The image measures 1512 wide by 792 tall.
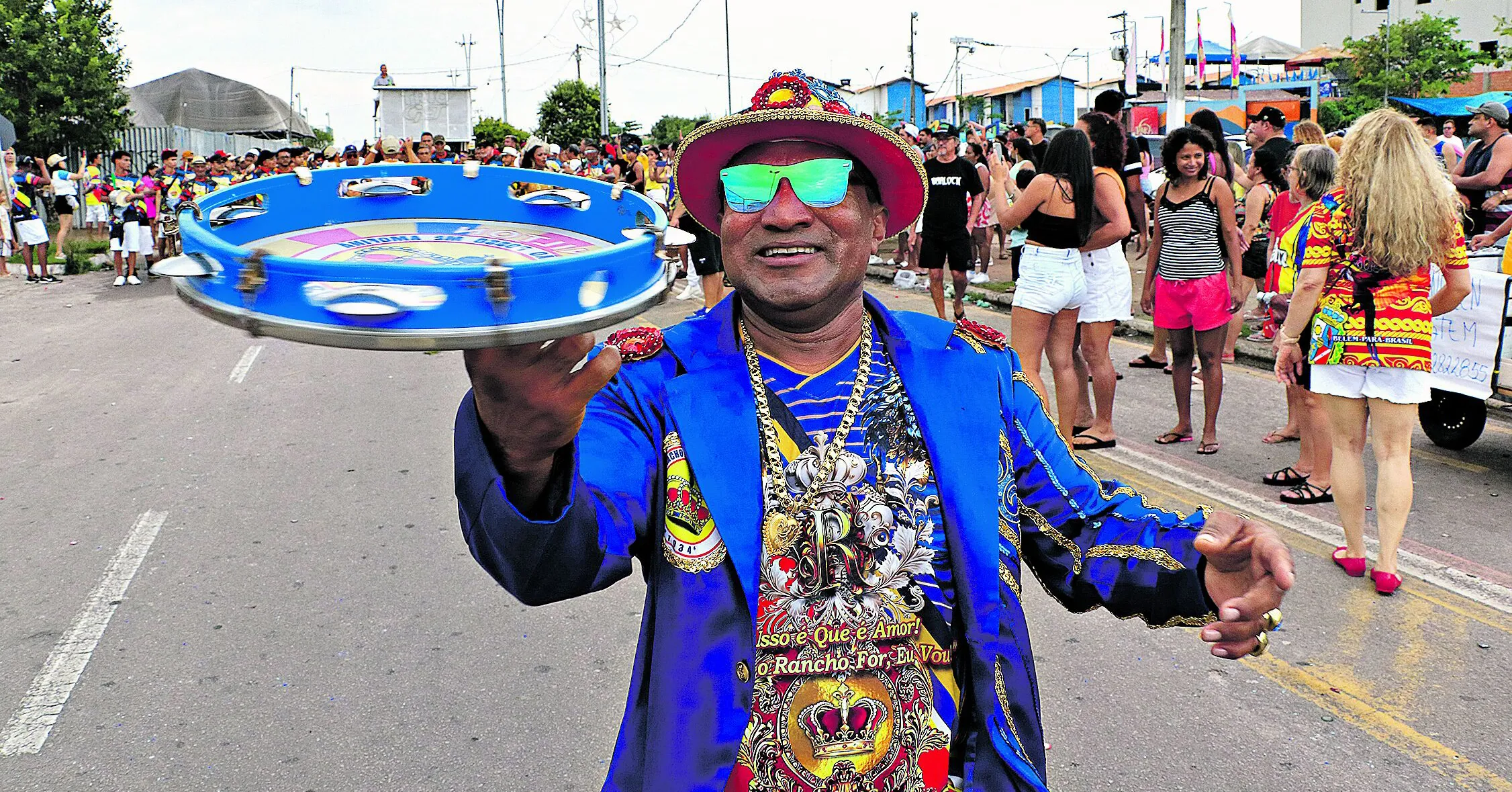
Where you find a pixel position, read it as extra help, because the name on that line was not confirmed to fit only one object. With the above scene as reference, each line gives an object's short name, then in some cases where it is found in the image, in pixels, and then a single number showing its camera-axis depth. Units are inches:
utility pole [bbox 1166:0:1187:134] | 785.6
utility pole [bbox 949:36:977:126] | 2650.1
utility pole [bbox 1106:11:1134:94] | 2415.1
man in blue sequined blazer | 74.4
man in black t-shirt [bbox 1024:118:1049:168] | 669.9
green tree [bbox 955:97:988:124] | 2728.8
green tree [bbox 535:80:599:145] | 2891.2
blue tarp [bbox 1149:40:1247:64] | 2623.0
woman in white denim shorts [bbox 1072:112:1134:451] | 298.2
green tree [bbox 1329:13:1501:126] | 1692.9
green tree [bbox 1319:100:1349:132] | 1604.3
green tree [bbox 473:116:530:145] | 2568.9
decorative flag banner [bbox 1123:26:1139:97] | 1230.9
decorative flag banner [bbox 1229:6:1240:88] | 1846.7
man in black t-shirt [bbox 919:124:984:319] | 496.7
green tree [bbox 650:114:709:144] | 3250.5
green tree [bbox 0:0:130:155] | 1159.6
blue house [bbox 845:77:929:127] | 4005.9
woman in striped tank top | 306.8
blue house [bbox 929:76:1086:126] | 3462.1
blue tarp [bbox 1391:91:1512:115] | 1279.5
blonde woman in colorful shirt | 206.1
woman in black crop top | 290.4
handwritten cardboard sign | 277.7
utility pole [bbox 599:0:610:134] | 1598.2
